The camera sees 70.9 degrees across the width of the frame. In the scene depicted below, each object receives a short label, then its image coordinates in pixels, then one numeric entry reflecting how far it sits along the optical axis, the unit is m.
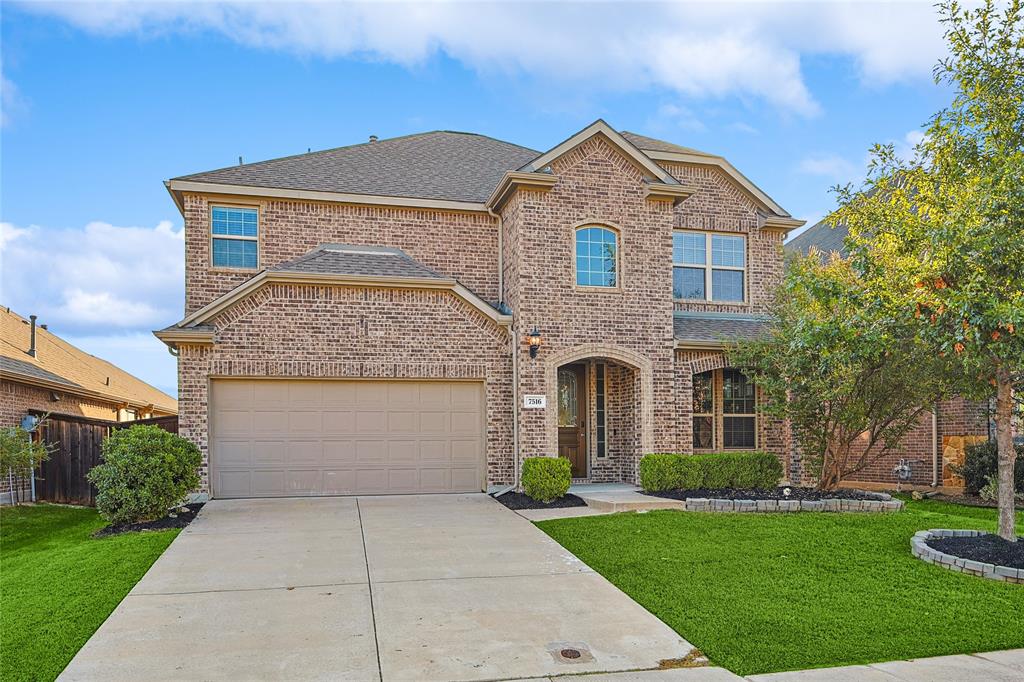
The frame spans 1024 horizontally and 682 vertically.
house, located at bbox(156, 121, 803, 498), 13.15
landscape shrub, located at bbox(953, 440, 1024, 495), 13.83
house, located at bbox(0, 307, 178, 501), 14.52
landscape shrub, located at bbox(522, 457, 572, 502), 12.42
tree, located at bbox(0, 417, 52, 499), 12.07
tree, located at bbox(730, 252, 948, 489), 8.95
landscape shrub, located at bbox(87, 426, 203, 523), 10.31
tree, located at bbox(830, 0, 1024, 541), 7.58
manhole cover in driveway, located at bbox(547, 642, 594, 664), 5.30
